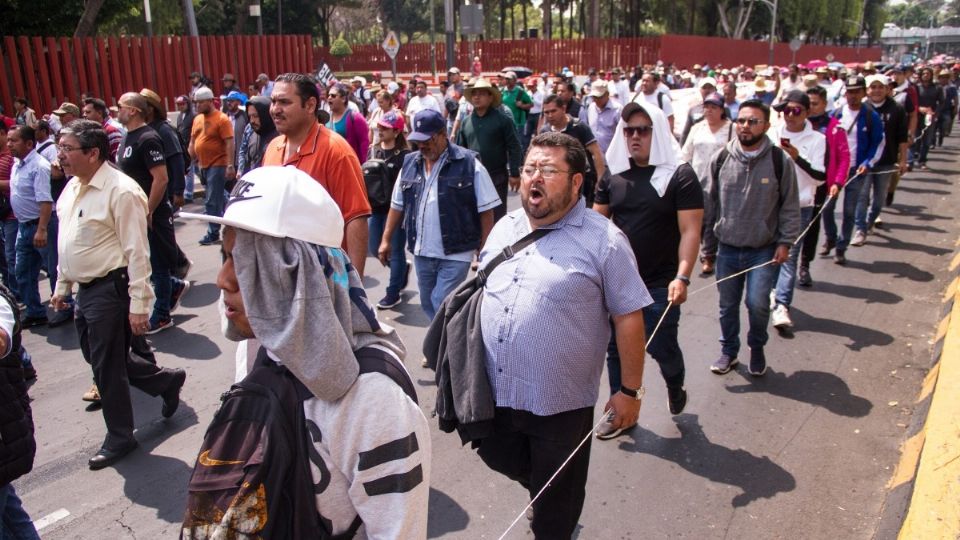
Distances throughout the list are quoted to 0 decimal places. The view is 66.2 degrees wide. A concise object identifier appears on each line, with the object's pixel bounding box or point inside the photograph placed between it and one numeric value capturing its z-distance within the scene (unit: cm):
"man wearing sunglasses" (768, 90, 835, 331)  654
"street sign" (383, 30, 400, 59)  2175
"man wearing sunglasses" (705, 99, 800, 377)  523
